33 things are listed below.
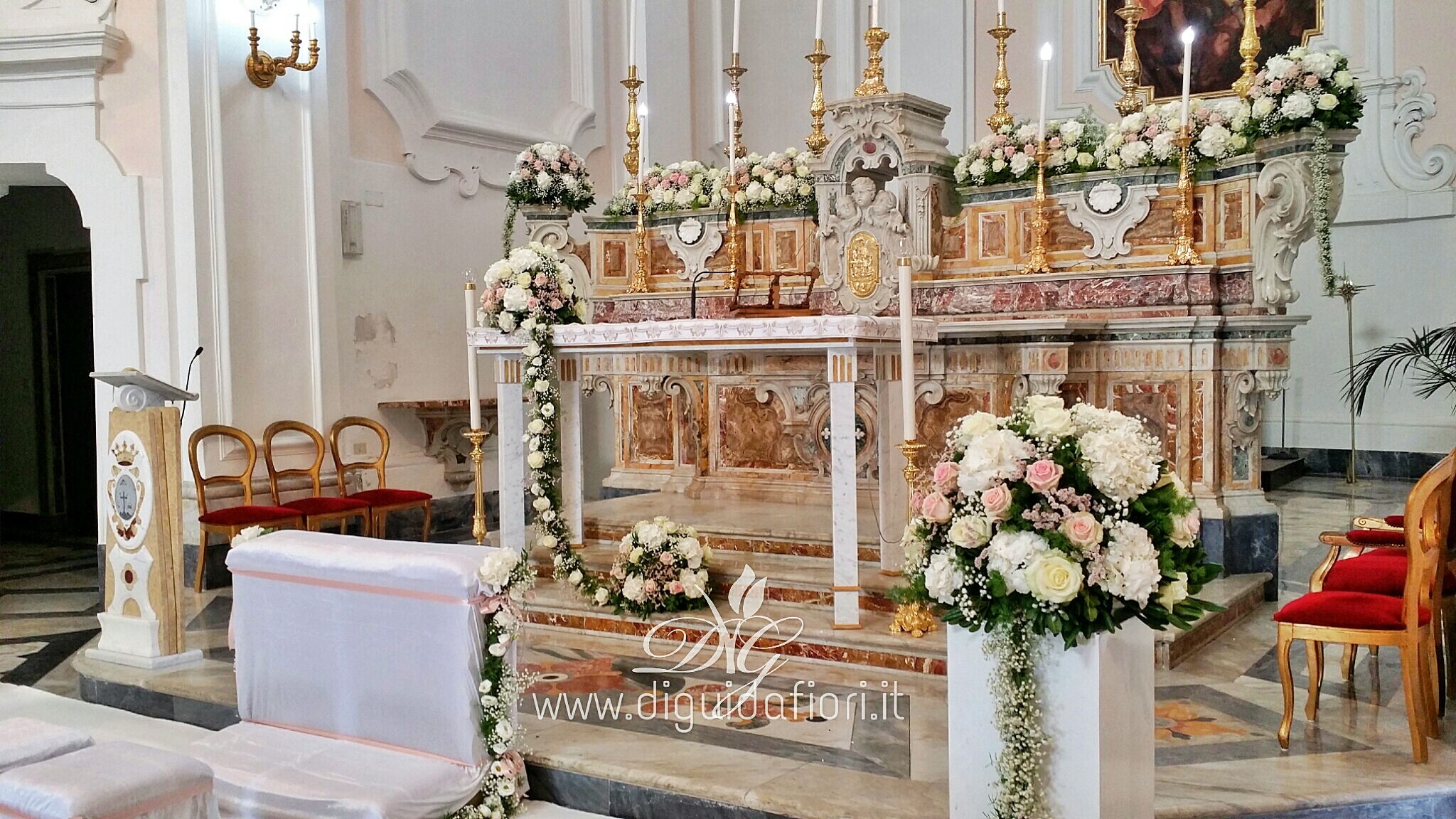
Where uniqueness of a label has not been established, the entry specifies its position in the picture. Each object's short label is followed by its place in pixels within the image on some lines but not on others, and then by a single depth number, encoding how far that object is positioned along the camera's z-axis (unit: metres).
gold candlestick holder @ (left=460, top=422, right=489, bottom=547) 5.63
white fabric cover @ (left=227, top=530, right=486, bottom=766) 3.69
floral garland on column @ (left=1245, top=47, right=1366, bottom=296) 5.48
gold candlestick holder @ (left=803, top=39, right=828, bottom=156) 5.82
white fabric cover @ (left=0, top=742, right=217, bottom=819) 2.87
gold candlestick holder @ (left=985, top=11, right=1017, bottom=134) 6.08
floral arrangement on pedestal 2.85
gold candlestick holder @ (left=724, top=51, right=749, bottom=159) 5.97
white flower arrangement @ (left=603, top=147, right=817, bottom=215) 7.20
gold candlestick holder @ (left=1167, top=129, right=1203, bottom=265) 5.97
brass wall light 7.57
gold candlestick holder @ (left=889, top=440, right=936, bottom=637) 4.88
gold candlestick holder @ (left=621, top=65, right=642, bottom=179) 6.63
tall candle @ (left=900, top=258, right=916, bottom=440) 4.71
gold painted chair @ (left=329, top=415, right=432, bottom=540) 7.62
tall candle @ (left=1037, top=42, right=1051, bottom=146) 6.08
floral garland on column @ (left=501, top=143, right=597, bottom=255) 7.53
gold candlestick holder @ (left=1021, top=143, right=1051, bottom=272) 6.28
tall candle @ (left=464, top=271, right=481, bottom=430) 5.56
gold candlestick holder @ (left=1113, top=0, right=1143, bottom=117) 6.04
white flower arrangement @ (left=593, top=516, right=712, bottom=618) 5.42
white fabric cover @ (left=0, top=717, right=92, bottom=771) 3.28
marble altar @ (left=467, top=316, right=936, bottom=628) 4.94
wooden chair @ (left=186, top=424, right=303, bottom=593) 6.75
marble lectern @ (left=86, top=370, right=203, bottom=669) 5.31
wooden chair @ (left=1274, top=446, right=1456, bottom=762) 3.74
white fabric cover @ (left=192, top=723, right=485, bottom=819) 3.40
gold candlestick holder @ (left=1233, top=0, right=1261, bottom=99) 5.83
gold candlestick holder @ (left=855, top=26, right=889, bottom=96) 5.64
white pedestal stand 2.90
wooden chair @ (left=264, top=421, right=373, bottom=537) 7.20
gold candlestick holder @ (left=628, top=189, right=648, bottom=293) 7.56
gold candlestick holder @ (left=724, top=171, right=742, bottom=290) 6.72
